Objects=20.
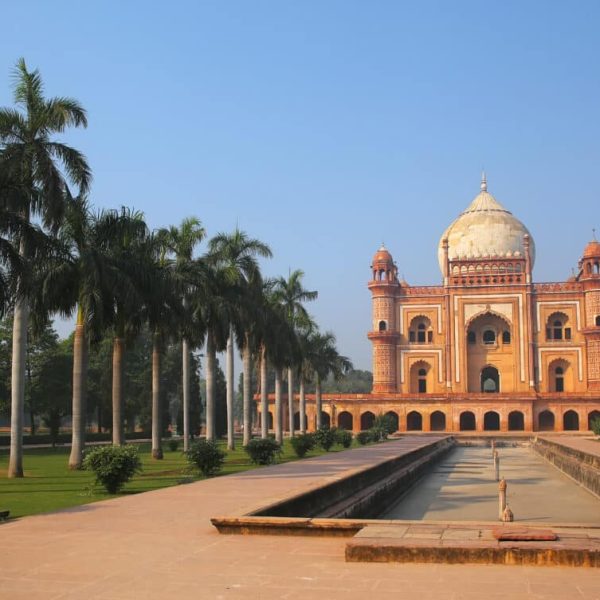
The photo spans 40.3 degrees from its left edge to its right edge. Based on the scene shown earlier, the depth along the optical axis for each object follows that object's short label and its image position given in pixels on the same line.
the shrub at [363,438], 39.84
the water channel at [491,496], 16.44
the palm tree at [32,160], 18.77
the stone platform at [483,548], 6.70
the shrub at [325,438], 31.98
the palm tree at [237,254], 30.23
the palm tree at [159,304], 21.61
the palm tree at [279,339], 33.12
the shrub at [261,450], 22.53
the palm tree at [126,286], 20.36
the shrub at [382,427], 42.55
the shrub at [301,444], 26.94
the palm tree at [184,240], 27.17
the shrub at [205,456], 18.36
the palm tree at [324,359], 46.72
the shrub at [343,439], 34.75
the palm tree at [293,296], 39.06
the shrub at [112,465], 14.23
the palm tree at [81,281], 19.72
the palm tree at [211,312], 26.53
